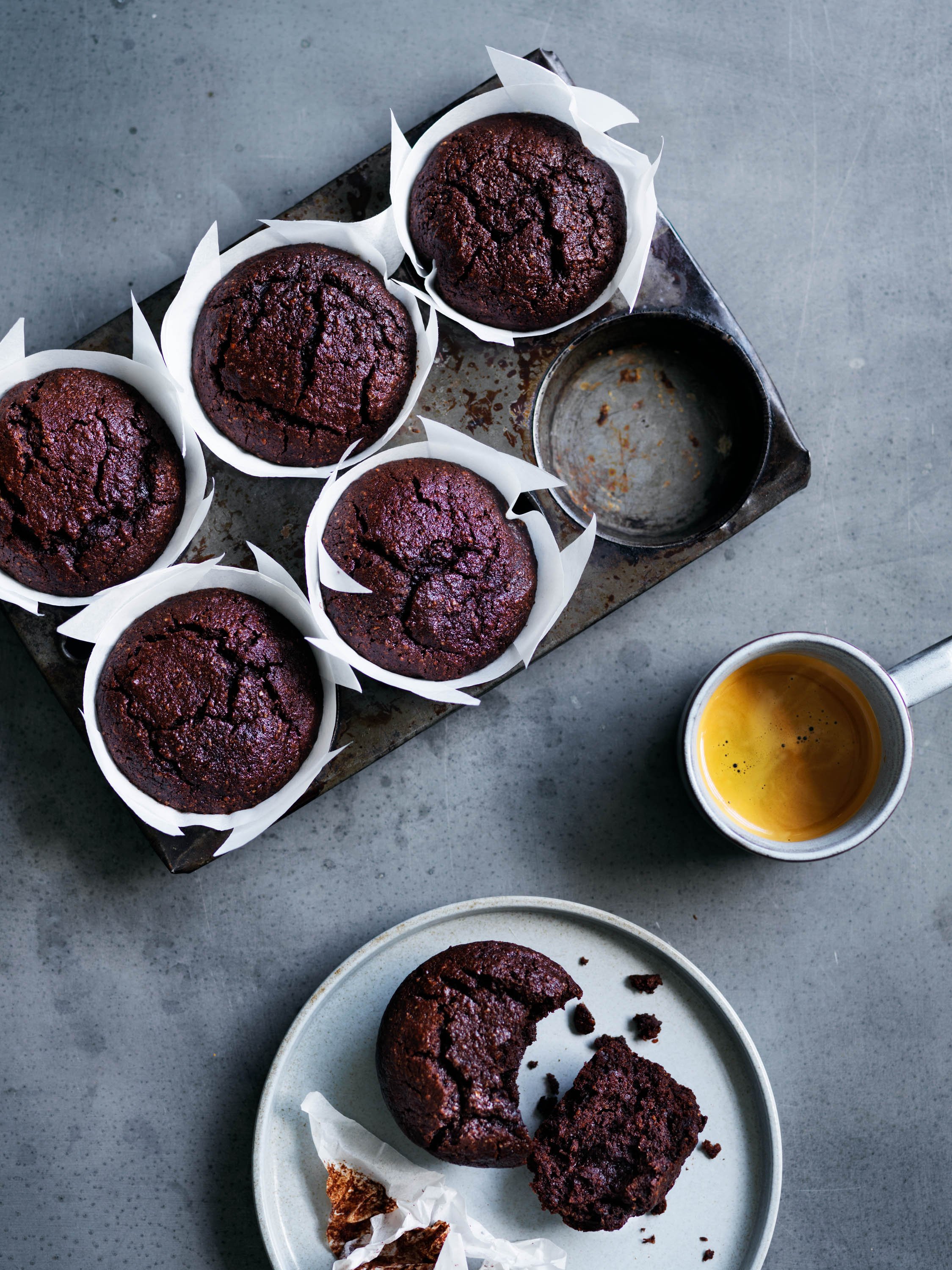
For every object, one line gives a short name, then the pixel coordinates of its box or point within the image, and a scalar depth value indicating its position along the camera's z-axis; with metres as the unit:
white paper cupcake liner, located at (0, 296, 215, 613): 0.57
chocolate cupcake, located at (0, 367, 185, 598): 0.56
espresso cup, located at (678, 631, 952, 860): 0.56
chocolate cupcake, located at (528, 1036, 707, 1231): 0.56
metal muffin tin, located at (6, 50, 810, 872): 0.58
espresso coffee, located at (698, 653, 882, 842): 0.59
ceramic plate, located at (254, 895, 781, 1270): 0.58
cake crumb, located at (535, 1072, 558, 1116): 0.58
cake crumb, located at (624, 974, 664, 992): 0.59
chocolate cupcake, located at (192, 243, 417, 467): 0.56
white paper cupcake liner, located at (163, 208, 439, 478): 0.57
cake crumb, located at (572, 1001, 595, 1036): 0.58
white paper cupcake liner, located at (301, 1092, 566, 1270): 0.57
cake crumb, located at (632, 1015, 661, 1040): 0.59
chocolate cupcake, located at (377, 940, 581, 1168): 0.56
